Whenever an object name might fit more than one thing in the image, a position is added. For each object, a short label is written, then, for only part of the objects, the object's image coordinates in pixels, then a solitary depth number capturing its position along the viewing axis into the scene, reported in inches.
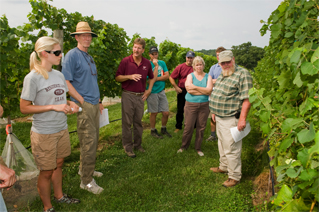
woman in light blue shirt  158.2
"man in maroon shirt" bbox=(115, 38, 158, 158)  160.2
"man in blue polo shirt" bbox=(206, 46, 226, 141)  189.1
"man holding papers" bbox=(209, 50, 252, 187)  118.5
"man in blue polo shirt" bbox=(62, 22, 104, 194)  118.2
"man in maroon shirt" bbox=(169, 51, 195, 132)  216.7
